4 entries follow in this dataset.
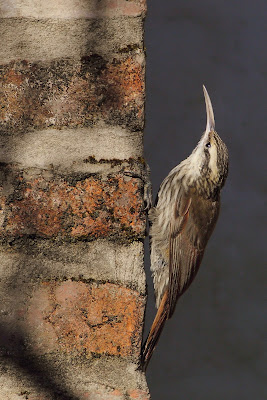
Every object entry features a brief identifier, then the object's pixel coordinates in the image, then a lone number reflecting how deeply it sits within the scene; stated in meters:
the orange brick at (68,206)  4.72
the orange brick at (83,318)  4.73
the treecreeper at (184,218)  5.12
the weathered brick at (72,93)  4.72
